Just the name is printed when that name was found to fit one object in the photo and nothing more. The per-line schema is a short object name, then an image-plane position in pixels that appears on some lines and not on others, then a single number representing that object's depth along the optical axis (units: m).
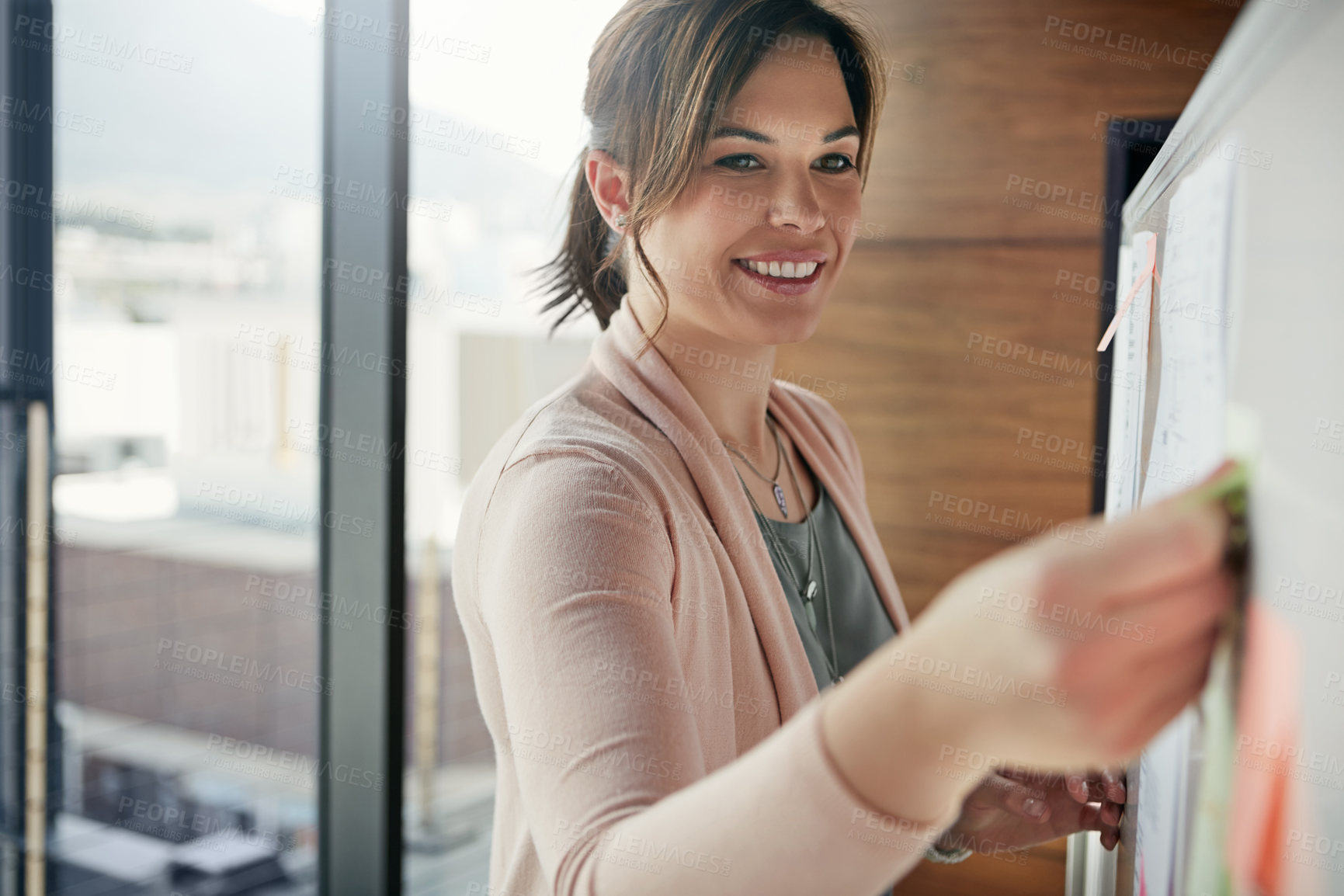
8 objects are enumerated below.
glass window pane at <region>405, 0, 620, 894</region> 2.81
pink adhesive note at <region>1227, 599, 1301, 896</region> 0.37
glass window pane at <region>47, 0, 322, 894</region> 2.24
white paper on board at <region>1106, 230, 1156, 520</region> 0.86
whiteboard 0.35
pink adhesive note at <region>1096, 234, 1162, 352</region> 0.80
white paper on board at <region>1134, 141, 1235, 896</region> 0.52
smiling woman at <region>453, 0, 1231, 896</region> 0.35
